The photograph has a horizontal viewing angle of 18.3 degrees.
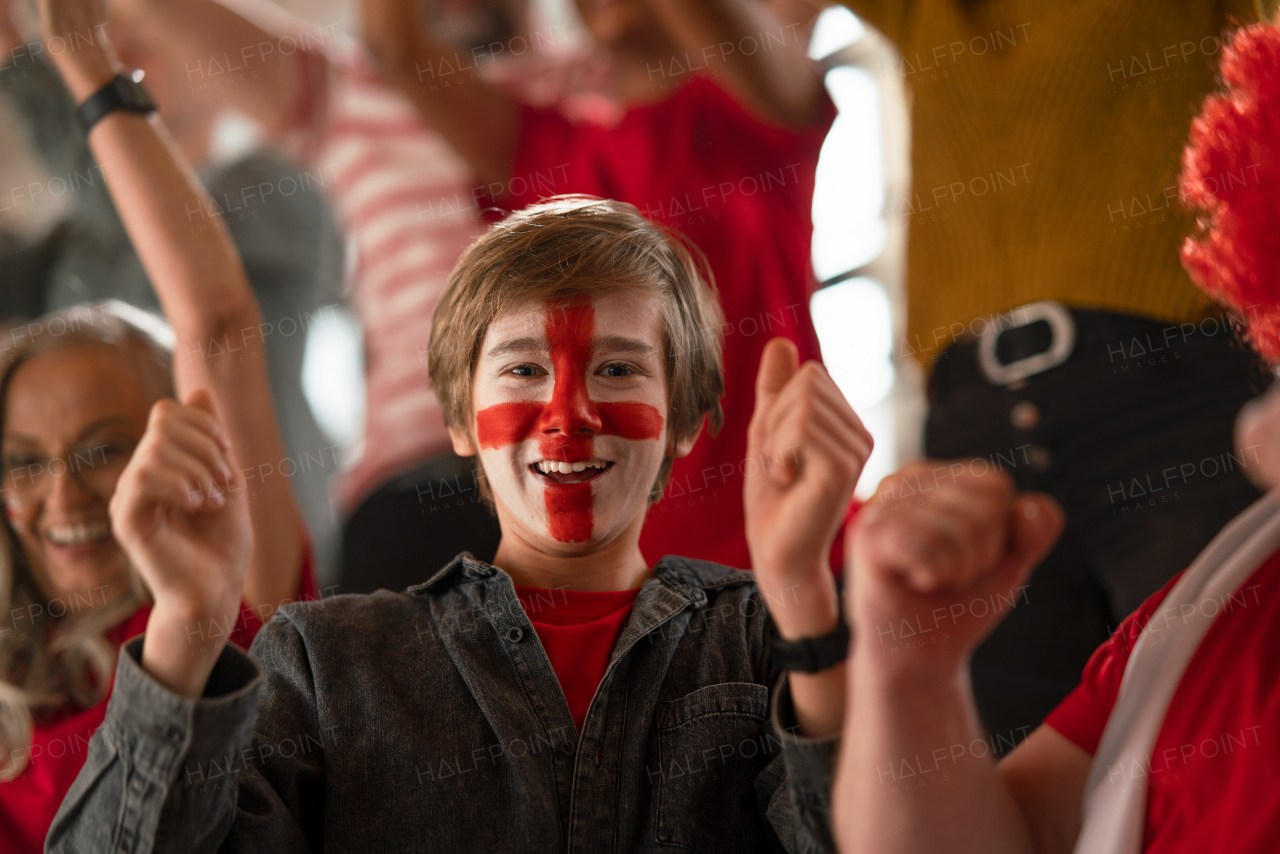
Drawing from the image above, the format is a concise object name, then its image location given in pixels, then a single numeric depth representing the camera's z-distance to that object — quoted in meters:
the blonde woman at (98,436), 2.74
